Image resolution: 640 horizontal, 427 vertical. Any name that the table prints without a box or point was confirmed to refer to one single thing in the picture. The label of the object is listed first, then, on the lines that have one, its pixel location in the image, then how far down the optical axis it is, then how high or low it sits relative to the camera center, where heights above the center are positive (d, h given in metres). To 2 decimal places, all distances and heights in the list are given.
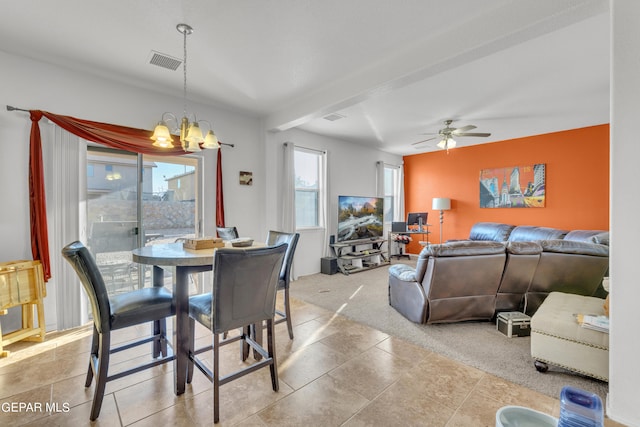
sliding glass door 3.28 +0.08
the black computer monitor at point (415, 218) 6.73 -0.16
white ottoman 1.97 -0.94
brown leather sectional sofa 2.84 -0.67
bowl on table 2.29 -0.24
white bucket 0.98 -0.72
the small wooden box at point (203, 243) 2.18 -0.24
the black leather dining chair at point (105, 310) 1.65 -0.61
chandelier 2.29 +0.62
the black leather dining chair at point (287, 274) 2.72 -0.59
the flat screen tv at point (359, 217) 5.68 -0.12
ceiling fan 4.52 +1.24
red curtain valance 2.73 +0.58
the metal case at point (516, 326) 2.76 -1.10
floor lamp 6.43 +0.16
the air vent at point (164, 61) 2.75 +1.50
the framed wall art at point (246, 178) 4.37 +0.53
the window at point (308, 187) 5.34 +0.48
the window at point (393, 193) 7.28 +0.46
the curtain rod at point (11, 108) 2.63 +0.97
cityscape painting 5.48 +0.48
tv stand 5.49 -0.85
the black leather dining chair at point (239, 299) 1.67 -0.55
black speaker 5.27 -0.99
